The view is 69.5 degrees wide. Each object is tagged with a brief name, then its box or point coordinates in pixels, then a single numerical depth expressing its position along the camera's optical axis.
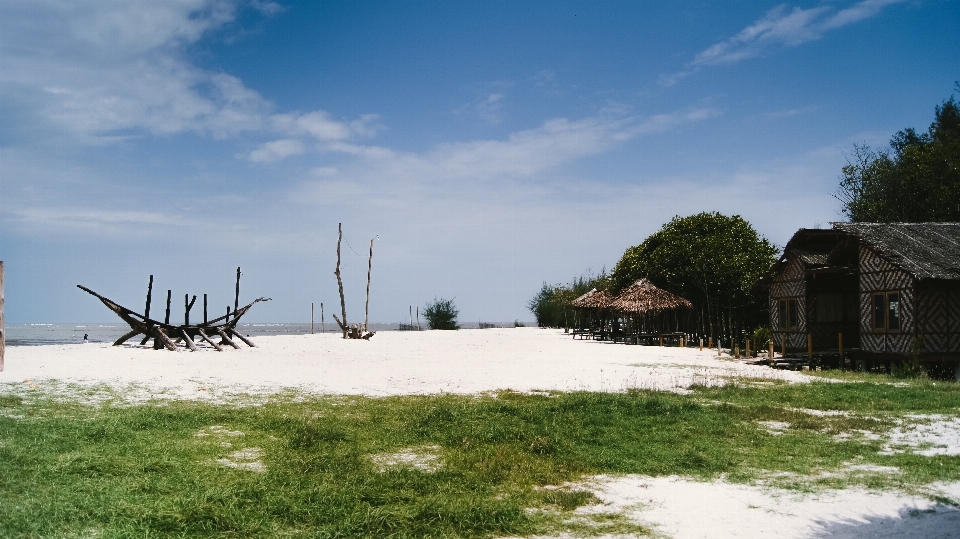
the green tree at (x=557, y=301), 57.52
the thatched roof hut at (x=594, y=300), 40.94
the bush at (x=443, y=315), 60.12
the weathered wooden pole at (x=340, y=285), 44.63
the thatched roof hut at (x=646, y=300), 34.62
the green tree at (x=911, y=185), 35.34
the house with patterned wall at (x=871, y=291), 20.34
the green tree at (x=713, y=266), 32.91
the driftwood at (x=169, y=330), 28.08
